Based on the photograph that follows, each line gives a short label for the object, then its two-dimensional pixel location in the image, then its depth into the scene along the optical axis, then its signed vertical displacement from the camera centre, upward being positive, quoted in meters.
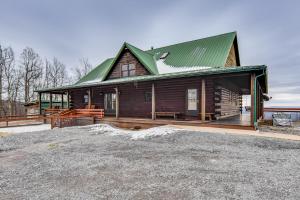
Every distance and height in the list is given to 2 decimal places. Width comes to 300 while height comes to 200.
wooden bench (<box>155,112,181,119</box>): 11.81 -0.93
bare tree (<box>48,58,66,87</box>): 35.16 +6.07
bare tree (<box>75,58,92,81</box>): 38.41 +7.57
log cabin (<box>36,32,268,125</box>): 11.02 +1.30
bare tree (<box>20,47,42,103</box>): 28.03 +5.54
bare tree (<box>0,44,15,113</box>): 25.80 +4.97
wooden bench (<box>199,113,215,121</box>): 10.31 -0.87
